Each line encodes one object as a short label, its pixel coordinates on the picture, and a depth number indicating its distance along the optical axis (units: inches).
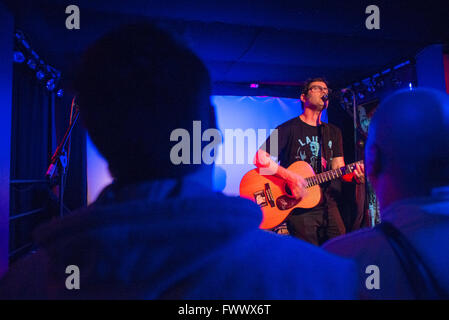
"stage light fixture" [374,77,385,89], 172.7
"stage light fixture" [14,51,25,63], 117.0
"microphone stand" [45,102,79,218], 126.8
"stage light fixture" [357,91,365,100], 182.6
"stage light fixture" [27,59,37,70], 130.7
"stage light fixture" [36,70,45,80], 142.2
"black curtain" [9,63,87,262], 134.3
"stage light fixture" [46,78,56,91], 152.6
